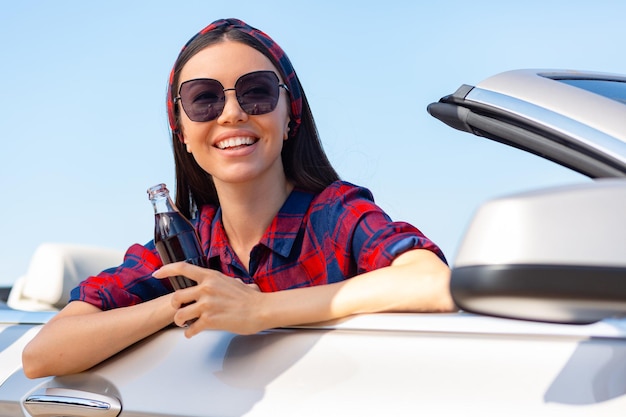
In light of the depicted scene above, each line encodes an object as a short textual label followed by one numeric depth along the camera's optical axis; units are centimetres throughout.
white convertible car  97
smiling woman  167
